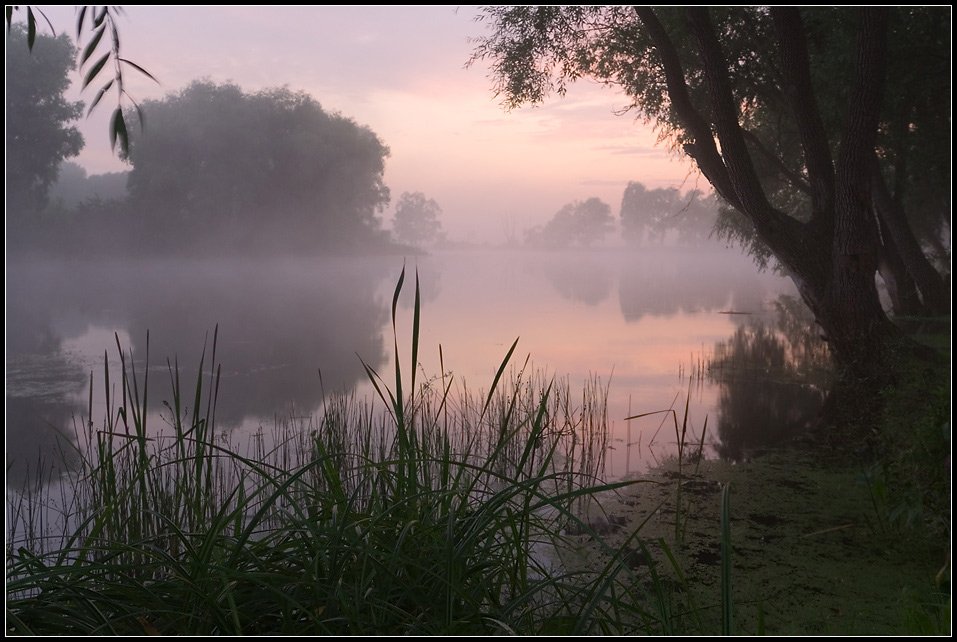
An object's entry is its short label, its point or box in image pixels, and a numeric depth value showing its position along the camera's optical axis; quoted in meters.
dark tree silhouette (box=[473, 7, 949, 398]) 7.08
